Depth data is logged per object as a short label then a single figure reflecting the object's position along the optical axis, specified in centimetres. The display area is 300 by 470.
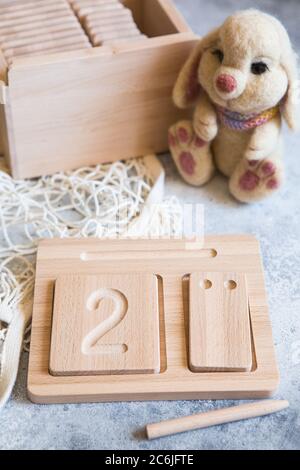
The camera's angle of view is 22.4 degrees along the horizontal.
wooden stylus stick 91
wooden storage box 110
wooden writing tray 93
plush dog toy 106
